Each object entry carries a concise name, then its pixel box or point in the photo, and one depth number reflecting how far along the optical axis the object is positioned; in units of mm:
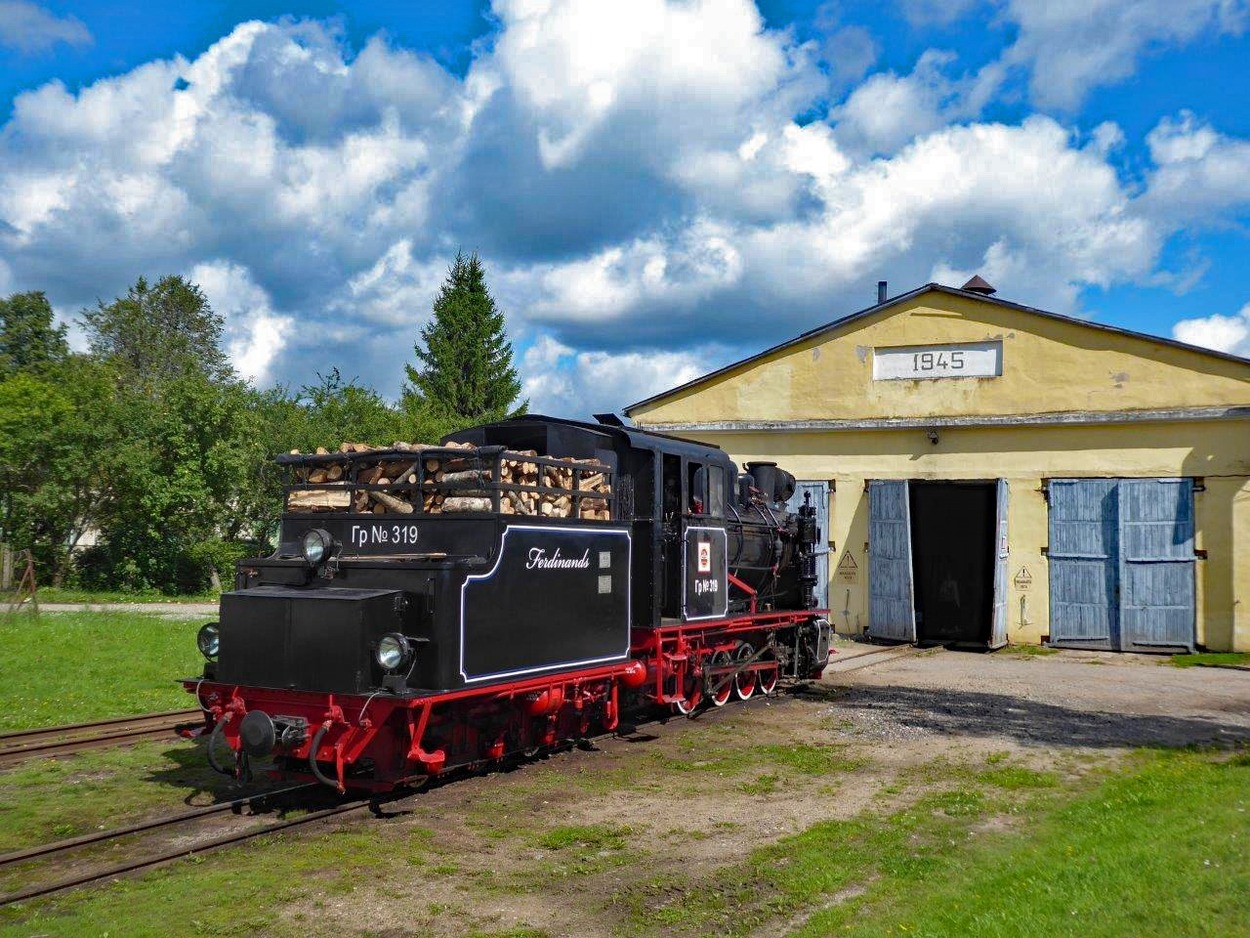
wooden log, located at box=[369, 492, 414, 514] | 8367
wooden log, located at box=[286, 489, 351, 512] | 8711
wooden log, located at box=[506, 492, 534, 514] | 8219
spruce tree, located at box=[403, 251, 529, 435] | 48969
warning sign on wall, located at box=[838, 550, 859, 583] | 21875
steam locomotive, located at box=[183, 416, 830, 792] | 7461
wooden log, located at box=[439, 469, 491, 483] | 7949
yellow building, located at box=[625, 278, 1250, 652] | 19109
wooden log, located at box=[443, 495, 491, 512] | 8078
